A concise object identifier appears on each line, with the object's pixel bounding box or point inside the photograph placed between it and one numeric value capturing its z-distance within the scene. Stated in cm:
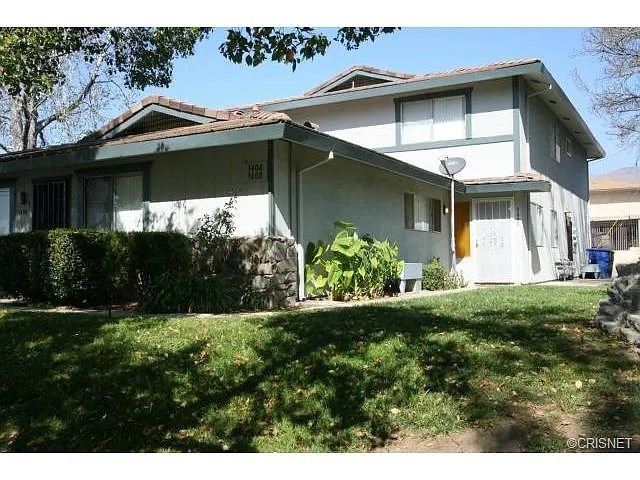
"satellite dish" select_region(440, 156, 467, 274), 1509
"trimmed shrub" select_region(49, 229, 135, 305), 911
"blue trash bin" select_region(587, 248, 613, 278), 2092
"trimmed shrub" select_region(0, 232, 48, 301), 948
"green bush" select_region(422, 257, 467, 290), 1430
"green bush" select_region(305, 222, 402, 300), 1080
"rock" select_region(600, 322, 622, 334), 599
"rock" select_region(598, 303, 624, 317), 627
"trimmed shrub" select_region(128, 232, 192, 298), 926
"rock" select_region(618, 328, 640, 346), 558
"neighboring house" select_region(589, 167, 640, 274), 2747
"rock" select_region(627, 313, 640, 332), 572
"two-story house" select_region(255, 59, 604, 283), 1570
